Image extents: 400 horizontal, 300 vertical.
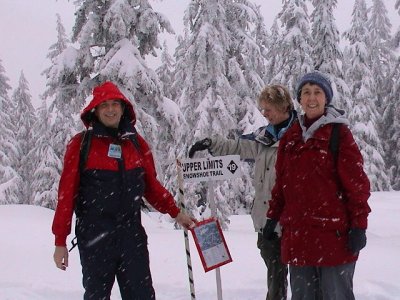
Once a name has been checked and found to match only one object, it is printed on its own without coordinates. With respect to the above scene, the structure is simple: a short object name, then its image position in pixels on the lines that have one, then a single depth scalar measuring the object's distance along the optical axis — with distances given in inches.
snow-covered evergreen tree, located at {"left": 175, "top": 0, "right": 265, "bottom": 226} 668.7
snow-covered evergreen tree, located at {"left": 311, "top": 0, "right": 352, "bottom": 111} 846.5
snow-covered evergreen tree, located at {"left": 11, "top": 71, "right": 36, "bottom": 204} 1530.4
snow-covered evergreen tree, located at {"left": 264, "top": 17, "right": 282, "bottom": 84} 922.7
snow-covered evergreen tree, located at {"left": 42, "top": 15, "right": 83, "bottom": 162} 462.6
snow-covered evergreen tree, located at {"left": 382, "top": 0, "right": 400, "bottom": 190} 1327.5
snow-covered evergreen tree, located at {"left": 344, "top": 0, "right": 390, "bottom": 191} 1182.3
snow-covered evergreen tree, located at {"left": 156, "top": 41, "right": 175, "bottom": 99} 1256.2
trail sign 195.3
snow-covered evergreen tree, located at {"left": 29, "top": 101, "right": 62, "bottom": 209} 1050.0
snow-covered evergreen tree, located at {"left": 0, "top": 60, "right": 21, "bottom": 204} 1205.7
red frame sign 192.5
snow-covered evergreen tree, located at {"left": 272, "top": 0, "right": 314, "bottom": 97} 837.8
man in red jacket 150.4
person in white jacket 180.1
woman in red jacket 137.0
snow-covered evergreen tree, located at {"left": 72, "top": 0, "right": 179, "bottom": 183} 450.3
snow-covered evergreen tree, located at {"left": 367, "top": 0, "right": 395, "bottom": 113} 1414.9
